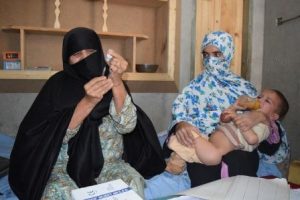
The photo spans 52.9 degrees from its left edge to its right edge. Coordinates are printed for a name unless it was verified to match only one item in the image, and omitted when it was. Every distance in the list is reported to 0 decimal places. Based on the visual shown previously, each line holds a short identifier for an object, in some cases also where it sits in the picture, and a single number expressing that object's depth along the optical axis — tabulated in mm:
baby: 1405
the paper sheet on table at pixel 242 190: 816
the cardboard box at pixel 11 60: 2057
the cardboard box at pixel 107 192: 745
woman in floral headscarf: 1722
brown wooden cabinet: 2096
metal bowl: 2322
